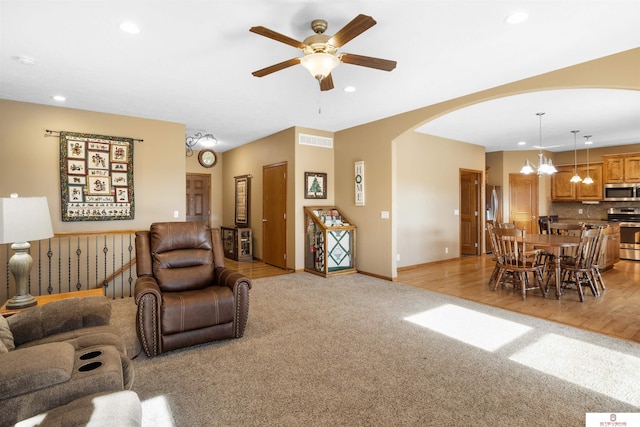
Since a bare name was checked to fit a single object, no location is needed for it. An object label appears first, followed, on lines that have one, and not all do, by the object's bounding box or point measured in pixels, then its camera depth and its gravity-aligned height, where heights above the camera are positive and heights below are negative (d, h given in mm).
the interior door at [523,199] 8586 +263
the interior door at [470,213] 7920 -84
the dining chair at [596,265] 4539 -786
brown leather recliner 2775 -738
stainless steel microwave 7223 +360
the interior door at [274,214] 6418 -57
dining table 4273 -469
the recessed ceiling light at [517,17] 2480 +1487
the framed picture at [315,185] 6176 +499
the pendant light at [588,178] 7283 +703
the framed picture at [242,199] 7685 +312
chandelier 5883 +742
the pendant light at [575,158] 7808 +1314
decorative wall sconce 6742 +1551
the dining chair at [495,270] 4734 -931
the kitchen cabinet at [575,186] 7910 +572
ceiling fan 2180 +1186
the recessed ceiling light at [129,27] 2597 +1505
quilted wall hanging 4742 +540
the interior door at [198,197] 8219 +380
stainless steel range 6918 -556
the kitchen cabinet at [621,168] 7230 +918
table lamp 2436 -123
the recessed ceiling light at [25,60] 3176 +1518
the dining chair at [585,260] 4262 -696
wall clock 7754 +1315
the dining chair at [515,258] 4383 -677
